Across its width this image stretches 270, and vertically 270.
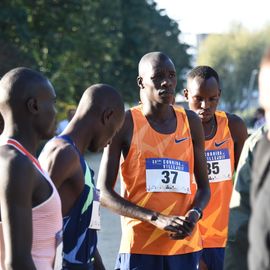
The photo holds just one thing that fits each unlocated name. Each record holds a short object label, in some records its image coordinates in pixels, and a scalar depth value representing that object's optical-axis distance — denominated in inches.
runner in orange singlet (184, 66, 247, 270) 440.5
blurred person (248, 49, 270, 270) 195.6
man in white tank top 238.7
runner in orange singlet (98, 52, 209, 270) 380.5
